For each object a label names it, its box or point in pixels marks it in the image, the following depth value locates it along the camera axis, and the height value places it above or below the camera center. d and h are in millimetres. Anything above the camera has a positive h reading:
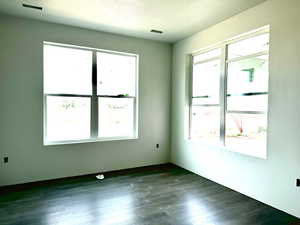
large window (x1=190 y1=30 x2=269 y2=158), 2975 +229
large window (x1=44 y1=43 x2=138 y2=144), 3676 +241
